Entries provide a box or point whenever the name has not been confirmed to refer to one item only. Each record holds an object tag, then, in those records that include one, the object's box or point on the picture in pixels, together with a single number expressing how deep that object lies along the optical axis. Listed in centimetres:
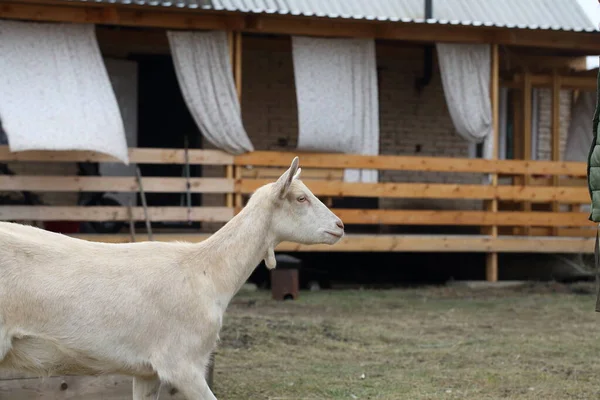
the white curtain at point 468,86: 1445
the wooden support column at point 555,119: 1672
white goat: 486
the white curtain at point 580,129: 1741
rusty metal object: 1248
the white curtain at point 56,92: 1217
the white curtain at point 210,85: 1331
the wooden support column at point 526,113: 1639
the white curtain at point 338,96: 1370
